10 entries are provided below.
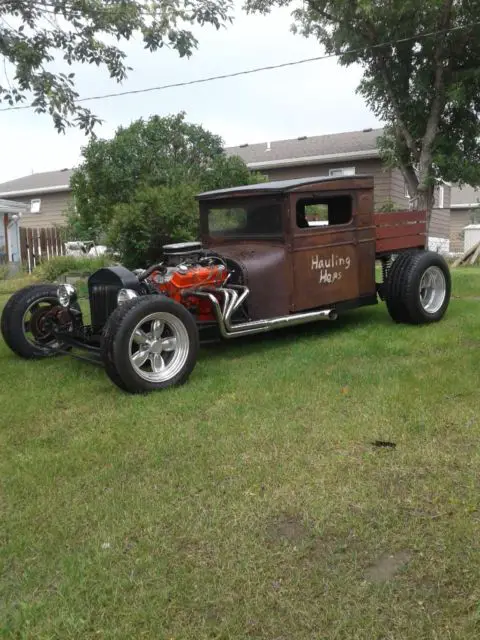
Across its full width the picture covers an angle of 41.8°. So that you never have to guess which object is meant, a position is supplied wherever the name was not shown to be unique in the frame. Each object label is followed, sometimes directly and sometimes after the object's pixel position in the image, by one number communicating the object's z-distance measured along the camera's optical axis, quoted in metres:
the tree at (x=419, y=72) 15.12
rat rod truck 4.91
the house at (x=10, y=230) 18.55
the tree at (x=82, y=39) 5.85
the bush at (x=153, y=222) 11.16
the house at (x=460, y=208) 32.28
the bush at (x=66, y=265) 13.13
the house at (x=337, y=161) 20.66
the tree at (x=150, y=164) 14.25
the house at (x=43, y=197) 26.97
